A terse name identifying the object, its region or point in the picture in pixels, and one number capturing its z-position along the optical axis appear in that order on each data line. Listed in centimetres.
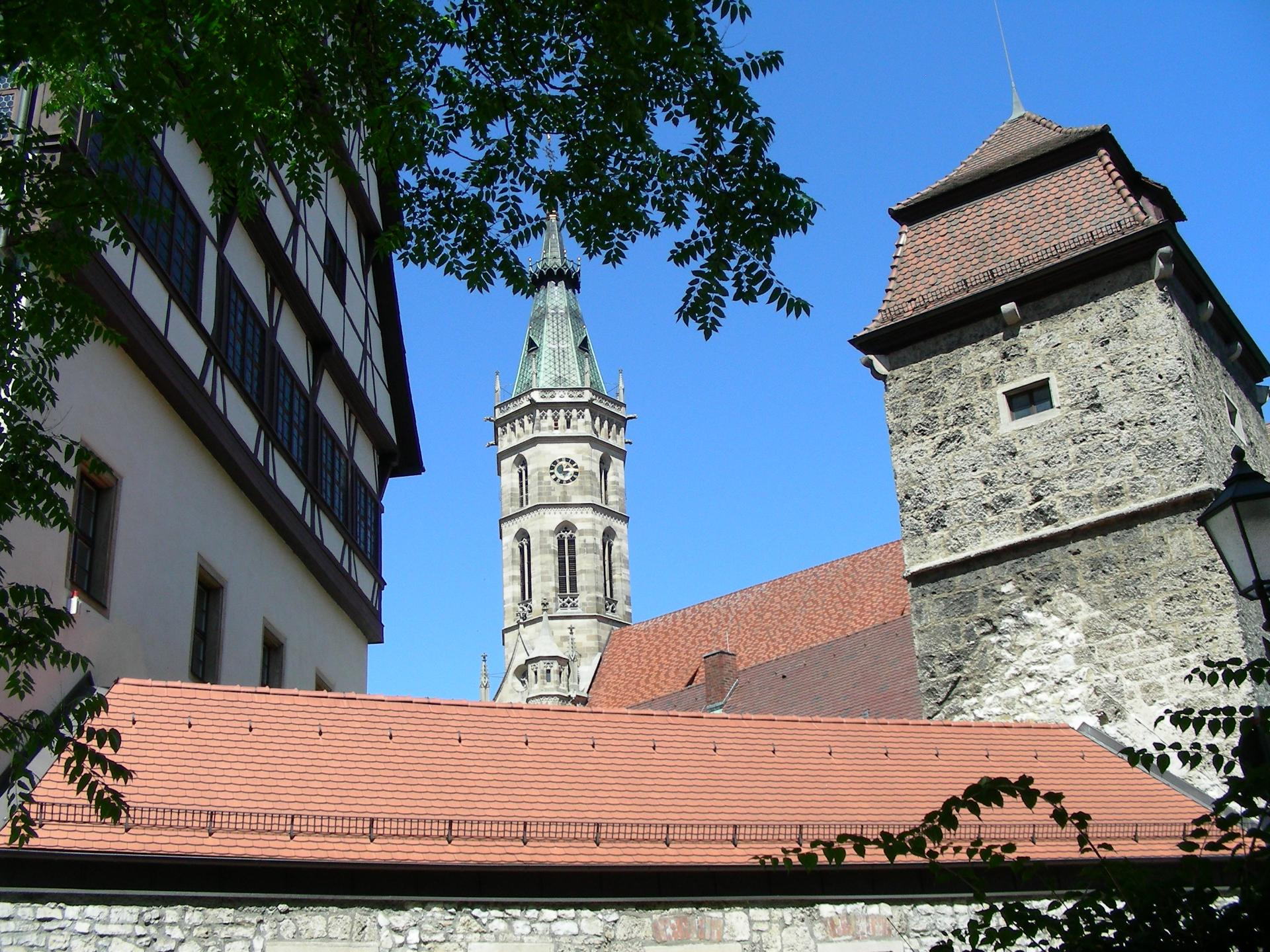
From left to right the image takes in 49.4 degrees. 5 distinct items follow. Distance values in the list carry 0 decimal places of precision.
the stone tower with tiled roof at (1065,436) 1520
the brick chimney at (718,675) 3491
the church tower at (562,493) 6844
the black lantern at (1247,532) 591
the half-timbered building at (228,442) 1141
